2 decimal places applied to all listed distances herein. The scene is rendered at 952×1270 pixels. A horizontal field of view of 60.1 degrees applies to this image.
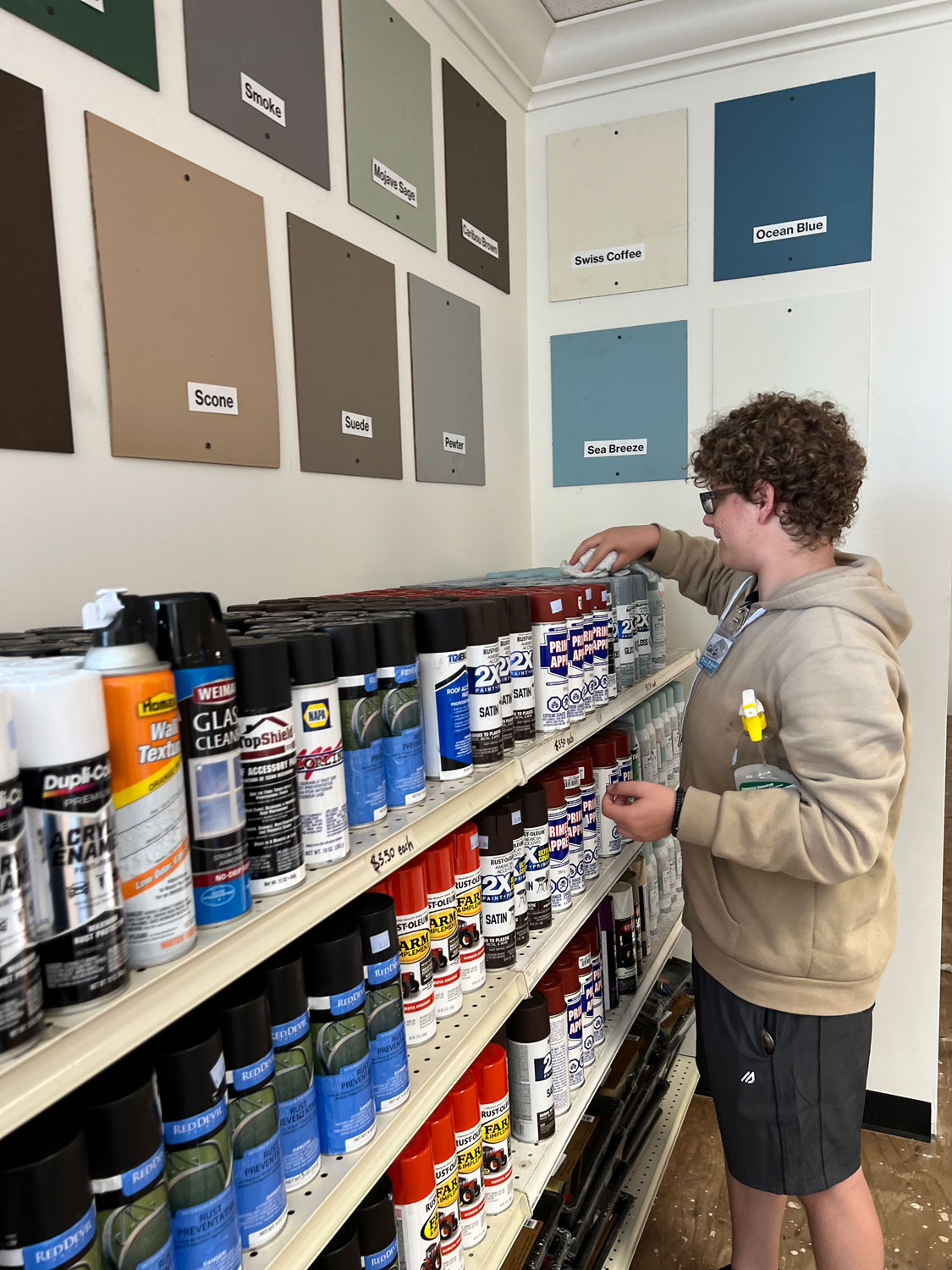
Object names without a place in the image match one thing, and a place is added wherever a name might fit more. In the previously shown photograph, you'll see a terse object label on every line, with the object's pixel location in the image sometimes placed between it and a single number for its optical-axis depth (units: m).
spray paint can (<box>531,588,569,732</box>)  1.39
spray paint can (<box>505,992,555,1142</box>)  1.47
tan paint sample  1.21
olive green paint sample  1.79
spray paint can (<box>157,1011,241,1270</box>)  0.68
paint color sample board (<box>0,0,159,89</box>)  1.09
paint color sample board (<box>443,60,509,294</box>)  2.27
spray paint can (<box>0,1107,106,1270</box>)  0.54
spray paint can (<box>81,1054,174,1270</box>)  0.61
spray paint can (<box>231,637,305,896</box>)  0.73
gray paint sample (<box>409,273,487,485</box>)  2.11
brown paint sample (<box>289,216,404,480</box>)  1.65
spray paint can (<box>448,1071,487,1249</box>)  1.23
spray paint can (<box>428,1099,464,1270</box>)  1.14
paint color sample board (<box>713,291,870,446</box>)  2.52
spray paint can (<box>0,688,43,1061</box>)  0.48
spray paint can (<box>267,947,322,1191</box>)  0.83
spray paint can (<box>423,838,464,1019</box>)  1.18
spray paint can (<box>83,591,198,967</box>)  0.58
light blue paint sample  2.72
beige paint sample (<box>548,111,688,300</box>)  2.64
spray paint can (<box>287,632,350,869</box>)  0.80
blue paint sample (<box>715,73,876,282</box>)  2.45
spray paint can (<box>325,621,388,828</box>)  0.90
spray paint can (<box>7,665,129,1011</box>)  0.52
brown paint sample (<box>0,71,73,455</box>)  1.05
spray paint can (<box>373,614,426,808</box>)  0.96
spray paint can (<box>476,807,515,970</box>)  1.36
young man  1.43
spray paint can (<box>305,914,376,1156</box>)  0.89
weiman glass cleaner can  0.66
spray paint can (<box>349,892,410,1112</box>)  0.97
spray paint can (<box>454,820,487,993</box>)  1.25
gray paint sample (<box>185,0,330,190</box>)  1.36
